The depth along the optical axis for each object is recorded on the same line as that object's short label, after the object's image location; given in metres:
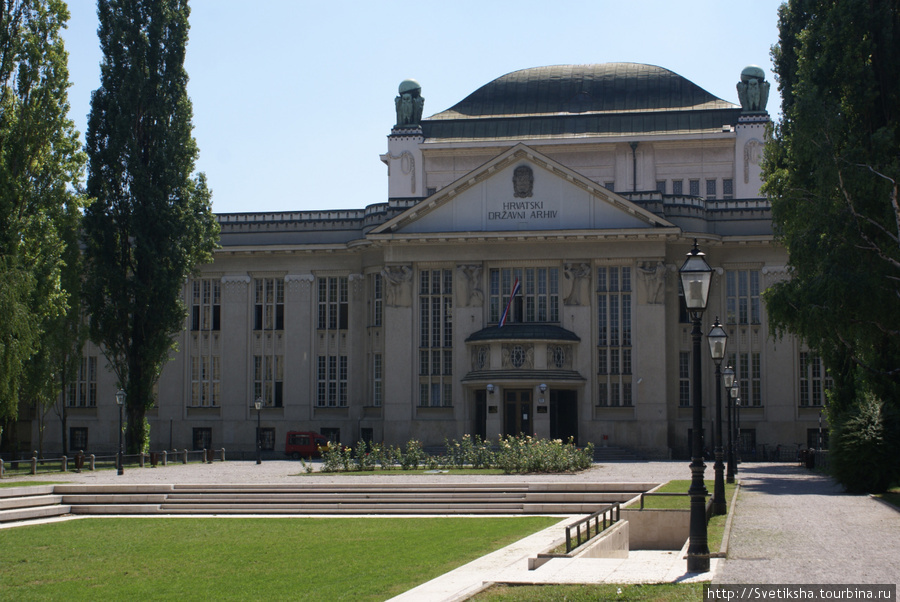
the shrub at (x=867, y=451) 28.69
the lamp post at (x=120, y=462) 41.91
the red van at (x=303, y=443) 57.16
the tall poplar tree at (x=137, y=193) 50.00
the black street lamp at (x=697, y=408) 16.20
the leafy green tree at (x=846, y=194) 33.44
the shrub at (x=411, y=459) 42.47
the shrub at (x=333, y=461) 41.75
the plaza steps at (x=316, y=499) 29.78
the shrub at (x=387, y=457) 43.00
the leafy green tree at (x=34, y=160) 37.06
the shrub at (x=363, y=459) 42.66
